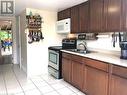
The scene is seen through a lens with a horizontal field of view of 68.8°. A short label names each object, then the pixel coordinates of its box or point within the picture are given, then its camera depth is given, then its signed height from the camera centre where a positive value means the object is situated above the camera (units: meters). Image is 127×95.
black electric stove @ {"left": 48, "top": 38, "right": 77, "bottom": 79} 2.76 -0.45
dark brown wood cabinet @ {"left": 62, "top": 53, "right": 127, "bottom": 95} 1.48 -0.65
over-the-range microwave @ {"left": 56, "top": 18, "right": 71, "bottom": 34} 2.73 +0.52
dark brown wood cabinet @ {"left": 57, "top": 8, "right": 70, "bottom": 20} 2.82 +0.92
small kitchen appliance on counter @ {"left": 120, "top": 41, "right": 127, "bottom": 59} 1.72 -0.12
